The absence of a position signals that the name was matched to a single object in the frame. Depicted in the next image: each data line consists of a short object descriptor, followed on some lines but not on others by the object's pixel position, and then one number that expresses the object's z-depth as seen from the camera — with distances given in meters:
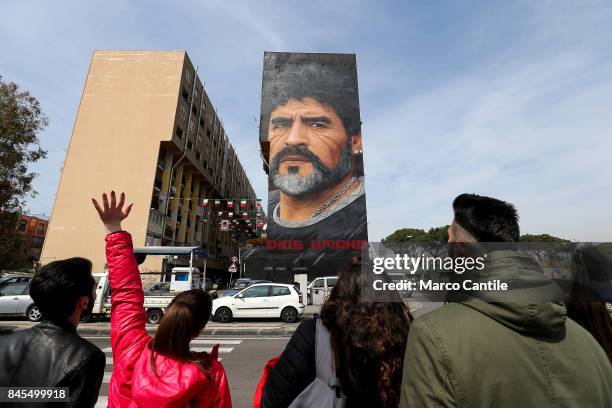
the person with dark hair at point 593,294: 1.93
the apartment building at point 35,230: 55.58
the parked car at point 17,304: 12.73
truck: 12.51
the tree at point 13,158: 14.57
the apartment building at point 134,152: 25.75
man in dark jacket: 1.60
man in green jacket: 1.08
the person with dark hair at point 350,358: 1.55
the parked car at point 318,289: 18.30
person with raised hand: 1.77
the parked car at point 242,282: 26.63
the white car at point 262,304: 13.24
